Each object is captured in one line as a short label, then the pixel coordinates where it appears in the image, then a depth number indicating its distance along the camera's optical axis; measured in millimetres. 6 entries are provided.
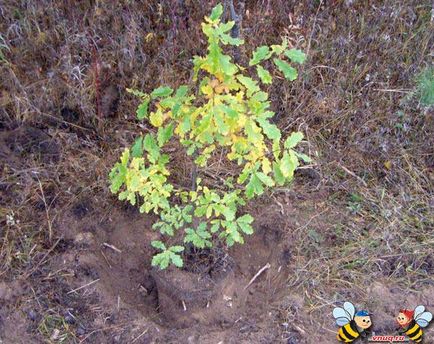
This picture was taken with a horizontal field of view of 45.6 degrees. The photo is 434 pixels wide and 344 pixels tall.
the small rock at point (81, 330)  2354
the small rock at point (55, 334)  2336
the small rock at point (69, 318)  2395
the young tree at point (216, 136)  1827
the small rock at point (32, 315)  2396
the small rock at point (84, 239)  2682
